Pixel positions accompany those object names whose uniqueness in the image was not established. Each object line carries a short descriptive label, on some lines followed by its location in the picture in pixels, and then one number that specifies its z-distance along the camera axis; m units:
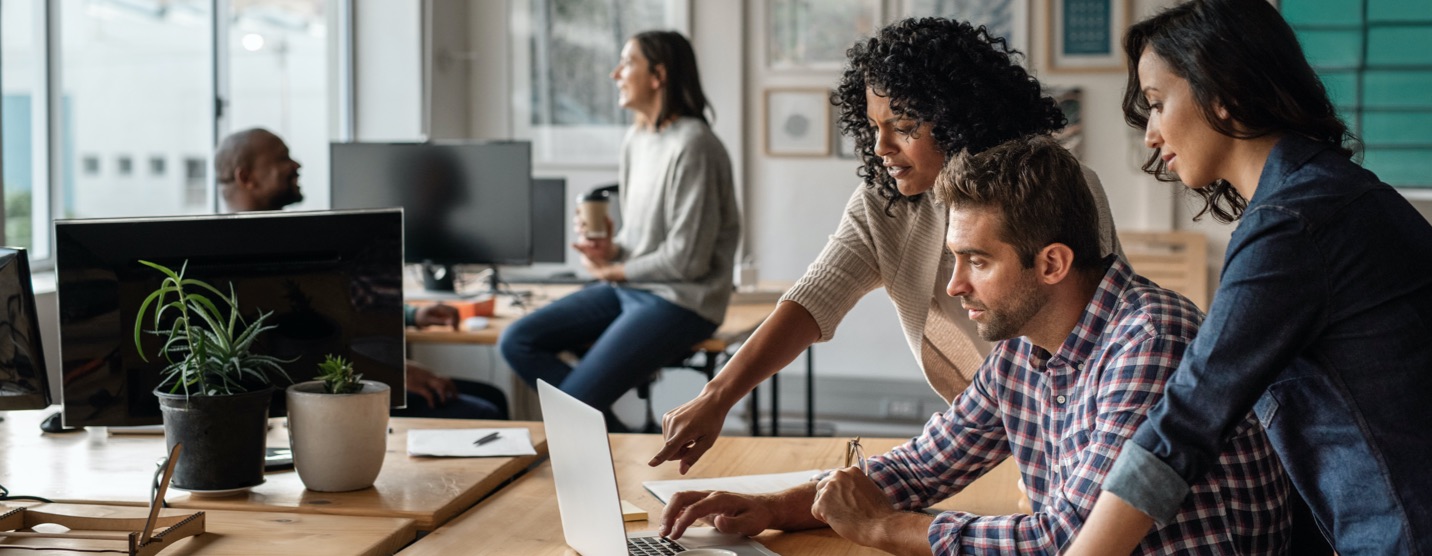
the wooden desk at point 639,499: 1.56
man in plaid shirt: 1.37
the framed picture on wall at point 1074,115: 5.25
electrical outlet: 5.55
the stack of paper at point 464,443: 1.98
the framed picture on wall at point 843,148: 5.45
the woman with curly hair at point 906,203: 1.89
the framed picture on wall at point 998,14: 5.28
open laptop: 1.33
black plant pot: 1.69
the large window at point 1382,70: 5.00
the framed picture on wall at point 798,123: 5.50
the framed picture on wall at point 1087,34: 5.21
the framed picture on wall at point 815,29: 5.42
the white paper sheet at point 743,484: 1.79
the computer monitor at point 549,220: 4.59
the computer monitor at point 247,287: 1.81
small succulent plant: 1.76
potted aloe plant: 1.69
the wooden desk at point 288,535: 1.50
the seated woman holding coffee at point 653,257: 3.62
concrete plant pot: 1.72
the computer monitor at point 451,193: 4.02
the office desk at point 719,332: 3.67
